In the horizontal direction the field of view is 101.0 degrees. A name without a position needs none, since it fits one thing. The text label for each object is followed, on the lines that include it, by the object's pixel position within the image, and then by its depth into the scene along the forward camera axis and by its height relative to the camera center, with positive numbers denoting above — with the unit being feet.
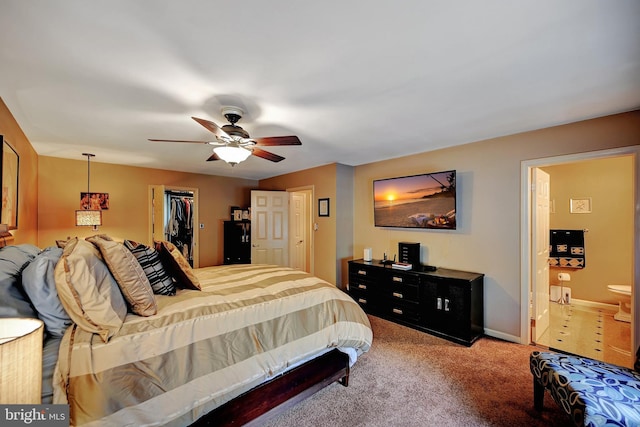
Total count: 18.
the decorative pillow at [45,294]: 4.16 -1.26
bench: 4.45 -3.25
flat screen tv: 11.09 +0.71
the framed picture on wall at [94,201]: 14.18 +0.81
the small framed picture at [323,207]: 15.16 +0.54
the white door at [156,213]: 15.43 +0.17
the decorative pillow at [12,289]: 3.79 -1.12
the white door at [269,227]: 17.51 -0.73
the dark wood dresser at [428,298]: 9.62 -3.35
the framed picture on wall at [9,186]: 6.78 +0.85
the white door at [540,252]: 9.58 -1.34
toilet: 11.19 -3.82
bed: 4.02 -2.44
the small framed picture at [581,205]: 13.14 +0.59
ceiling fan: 7.31 +2.25
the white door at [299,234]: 20.30 -1.37
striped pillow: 6.21 -1.31
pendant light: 13.09 -0.06
